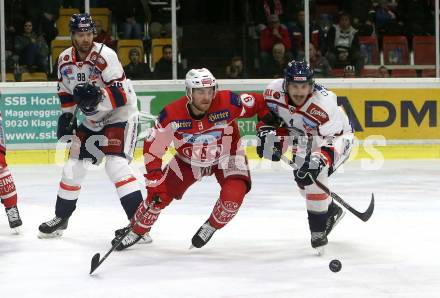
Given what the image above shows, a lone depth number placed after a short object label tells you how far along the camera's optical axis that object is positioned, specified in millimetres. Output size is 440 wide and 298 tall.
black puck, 4750
